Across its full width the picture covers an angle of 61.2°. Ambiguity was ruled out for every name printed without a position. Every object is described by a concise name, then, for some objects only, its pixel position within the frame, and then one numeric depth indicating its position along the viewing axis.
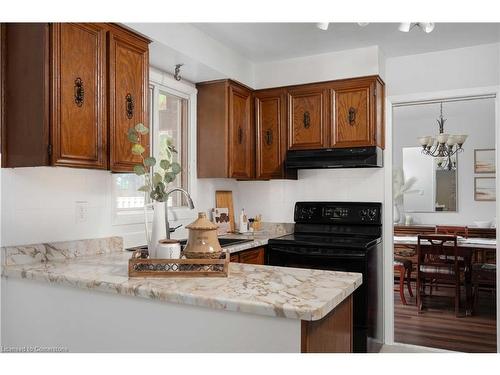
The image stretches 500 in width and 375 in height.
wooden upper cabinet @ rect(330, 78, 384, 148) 3.25
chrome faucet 1.98
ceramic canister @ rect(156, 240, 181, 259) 1.79
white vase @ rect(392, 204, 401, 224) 6.54
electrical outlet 2.34
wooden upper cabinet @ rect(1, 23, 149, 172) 1.89
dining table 4.67
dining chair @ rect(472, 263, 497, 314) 4.45
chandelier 4.97
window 2.76
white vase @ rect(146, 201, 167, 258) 1.89
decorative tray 1.71
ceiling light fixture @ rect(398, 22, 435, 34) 2.12
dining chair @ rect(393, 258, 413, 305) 4.74
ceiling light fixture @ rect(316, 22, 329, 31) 2.08
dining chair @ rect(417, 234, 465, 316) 4.41
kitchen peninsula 1.37
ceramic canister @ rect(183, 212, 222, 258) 1.78
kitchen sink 2.96
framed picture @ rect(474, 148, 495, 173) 6.01
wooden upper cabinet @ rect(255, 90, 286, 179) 3.60
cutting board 3.73
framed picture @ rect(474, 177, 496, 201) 5.96
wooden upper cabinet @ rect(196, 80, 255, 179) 3.37
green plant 1.92
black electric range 2.95
